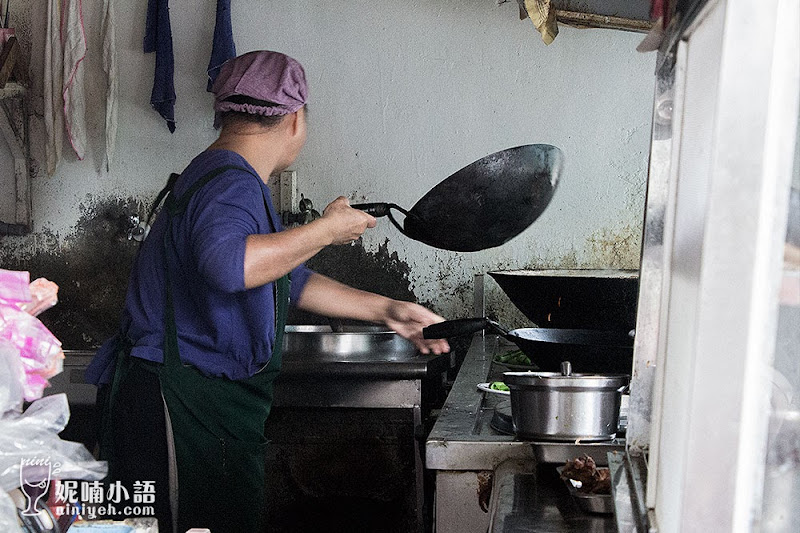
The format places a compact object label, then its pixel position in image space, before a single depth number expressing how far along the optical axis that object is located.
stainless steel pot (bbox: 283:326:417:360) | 3.30
